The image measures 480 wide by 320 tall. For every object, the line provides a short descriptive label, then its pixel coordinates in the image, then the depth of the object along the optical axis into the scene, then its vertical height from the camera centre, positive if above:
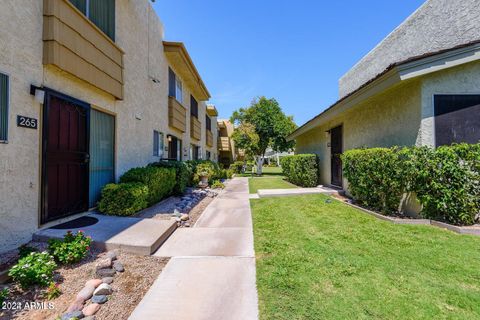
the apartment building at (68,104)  3.73 +1.33
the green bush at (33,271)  2.67 -1.29
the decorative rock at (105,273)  3.14 -1.52
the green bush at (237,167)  27.54 -0.52
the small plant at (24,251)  3.19 -1.25
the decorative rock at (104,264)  3.24 -1.45
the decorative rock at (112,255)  3.55 -1.46
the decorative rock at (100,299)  2.56 -1.54
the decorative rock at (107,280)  2.97 -1.54
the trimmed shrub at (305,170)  12.30 -0.39
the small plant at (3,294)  2.33 -1.38
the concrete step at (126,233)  3.91 -1.36
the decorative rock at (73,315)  2.26 -1.52
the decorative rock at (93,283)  2.81 -1.50
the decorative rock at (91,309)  2.38 -1.55
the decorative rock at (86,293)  2.59 -1.51
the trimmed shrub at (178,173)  9.14 -0.44
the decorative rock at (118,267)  3.29 -1.51
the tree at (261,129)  24.42 +3.68
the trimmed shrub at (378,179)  5.96 -0.44
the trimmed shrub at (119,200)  5.69 -0.94
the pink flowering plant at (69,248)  3.31 -1.27
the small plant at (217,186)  12.85 -1.31
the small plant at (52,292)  2.60 -1.49
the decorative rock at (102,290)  2.67 -1.50
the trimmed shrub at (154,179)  6.68 -0.51
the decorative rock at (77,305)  2.42 -1.53
